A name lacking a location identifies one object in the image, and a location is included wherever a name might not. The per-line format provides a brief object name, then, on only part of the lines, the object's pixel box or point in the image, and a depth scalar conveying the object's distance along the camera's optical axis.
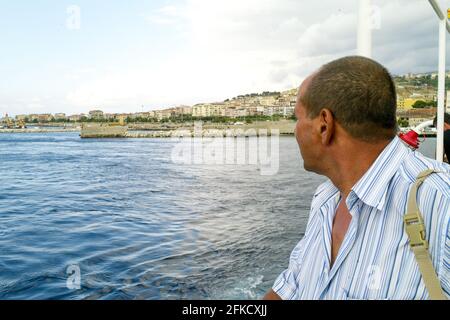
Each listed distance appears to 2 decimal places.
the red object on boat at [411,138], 2.10
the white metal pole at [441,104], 4.02
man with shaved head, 0.92
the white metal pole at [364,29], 1.46
